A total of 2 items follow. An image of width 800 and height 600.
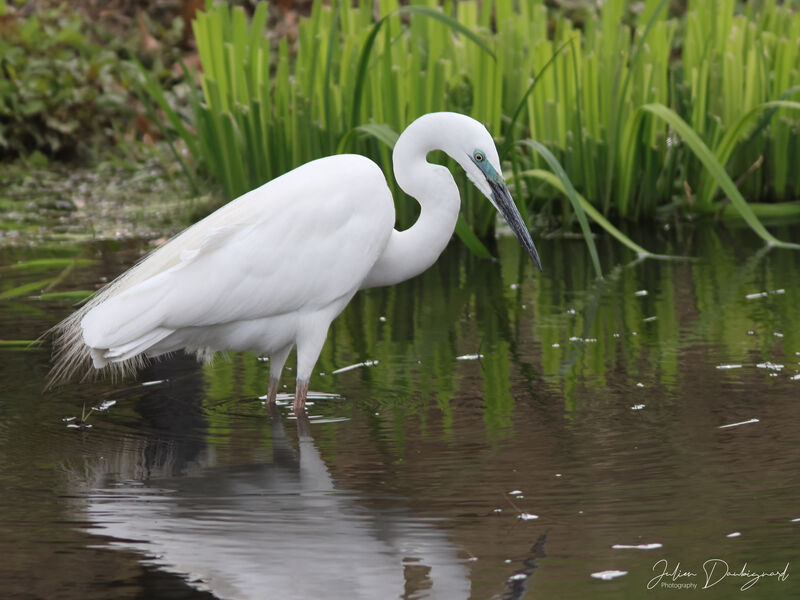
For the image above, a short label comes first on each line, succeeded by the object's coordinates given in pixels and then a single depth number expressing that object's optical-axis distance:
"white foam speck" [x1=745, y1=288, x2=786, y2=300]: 10.83
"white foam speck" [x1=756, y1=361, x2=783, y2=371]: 8.60
